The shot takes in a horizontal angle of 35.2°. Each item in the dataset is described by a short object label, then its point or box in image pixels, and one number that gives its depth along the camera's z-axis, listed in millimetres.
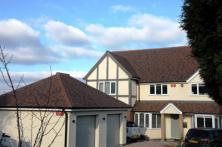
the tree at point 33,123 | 20733
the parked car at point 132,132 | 32025
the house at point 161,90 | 33562
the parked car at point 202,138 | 21156
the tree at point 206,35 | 13898
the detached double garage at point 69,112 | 20625
